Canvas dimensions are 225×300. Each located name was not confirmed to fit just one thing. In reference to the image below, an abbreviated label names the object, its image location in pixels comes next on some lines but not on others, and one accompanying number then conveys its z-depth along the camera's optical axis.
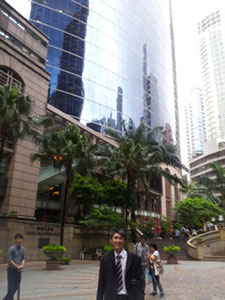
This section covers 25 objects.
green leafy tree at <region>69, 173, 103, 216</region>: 29.80
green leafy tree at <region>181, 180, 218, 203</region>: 51.59
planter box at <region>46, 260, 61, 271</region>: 16.09
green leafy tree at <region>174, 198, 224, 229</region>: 39.09
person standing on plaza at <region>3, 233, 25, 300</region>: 6.30
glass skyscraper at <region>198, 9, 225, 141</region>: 129.38
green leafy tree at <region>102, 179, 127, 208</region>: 31.44
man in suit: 3.40
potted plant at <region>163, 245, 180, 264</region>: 21.53
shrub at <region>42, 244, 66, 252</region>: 16.77
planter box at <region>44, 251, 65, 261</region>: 16.55
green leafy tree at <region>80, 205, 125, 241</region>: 24.39
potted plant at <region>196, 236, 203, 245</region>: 27.38
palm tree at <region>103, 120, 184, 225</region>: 25.36
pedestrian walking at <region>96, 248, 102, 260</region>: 22.92
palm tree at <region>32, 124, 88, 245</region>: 21.41
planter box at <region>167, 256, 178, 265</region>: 21.50
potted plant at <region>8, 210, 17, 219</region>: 21.54
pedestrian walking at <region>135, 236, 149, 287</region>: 9.12
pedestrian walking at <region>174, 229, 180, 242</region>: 32.10
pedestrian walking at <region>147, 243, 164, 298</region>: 8.66
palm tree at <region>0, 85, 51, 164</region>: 16.84
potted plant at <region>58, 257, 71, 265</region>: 19.39
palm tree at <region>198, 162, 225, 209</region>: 39.41
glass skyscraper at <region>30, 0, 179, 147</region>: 52.50
